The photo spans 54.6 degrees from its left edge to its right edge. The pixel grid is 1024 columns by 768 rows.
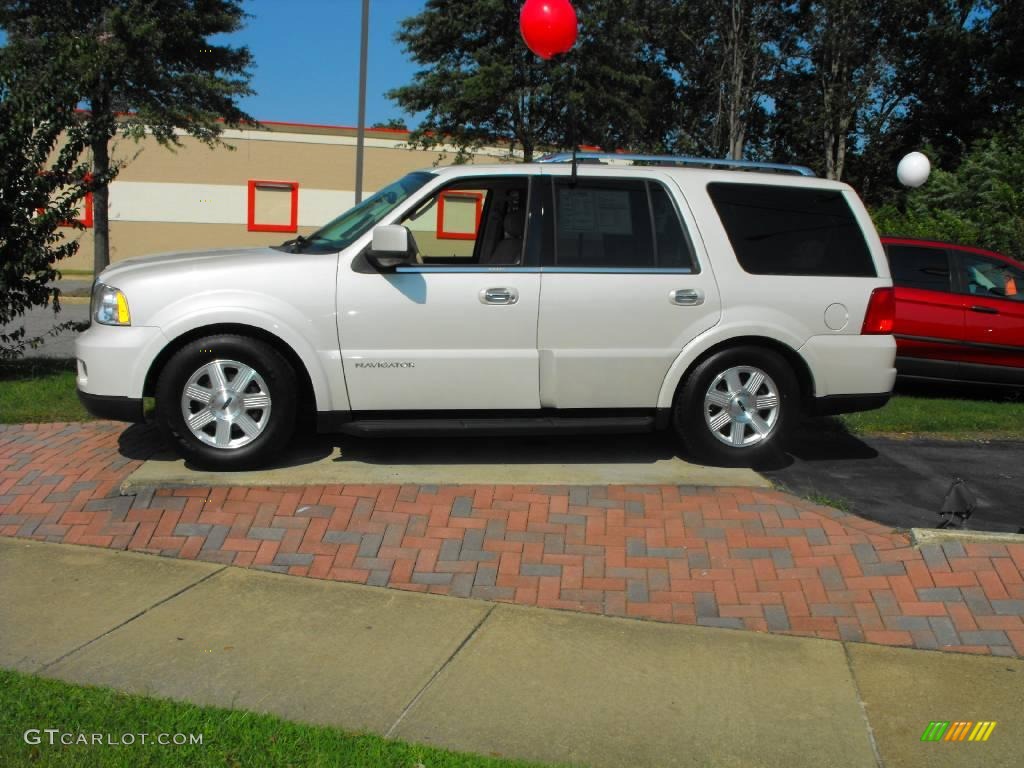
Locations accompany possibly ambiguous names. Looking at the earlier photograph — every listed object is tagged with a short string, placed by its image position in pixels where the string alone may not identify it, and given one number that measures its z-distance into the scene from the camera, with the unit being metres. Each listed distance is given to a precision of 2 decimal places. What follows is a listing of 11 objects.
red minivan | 9.28
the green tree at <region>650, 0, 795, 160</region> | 28.62
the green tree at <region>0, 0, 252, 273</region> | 15.73
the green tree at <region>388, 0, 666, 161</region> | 18.97
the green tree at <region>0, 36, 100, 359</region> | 7.99
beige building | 28.72
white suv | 5.72
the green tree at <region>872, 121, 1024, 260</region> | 15.09
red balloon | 9.99
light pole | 9.35
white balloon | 18.72
